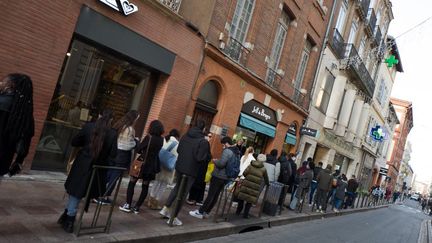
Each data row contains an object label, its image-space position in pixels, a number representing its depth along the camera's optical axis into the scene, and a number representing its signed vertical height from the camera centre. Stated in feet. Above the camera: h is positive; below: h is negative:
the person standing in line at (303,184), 46.32 -1.50
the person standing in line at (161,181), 26.84 -3.01
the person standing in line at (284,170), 42.52 -0.56
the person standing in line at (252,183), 32.45 -2.00
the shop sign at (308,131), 66.49 +5.72
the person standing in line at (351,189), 70.95 -1.08
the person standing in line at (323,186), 52.24 -1.25
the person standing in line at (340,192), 60.80 -1.76
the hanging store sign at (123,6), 29.96 +7.54
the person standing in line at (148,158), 24.39 -1.70
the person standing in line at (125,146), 23.12 -1.39
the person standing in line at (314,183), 56.89 -1.43
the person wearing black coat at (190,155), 25.20 -0.95
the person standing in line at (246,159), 37.47 -0.49
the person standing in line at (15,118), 14.56 -0.94
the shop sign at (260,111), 53.64 +5.57
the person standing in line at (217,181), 28.91 -2.29
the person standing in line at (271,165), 38.60 -0.41
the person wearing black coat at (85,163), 18.22 -2.19
